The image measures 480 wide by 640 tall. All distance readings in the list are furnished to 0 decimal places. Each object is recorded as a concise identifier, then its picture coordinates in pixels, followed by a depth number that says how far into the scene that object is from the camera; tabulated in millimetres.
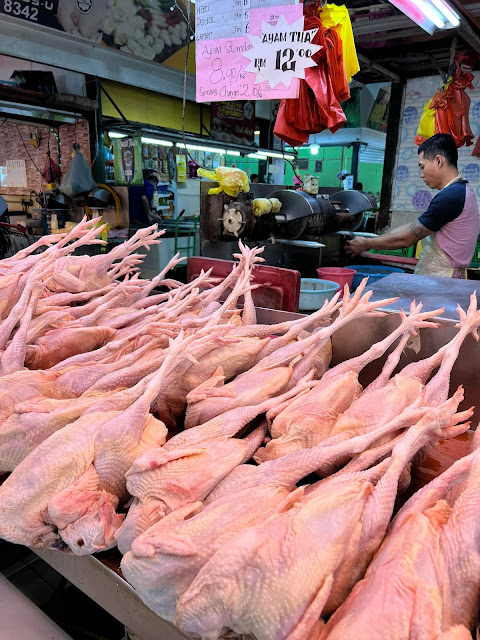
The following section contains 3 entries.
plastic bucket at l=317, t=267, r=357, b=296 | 3771
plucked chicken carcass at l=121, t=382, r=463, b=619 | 996
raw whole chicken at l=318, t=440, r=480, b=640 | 814
